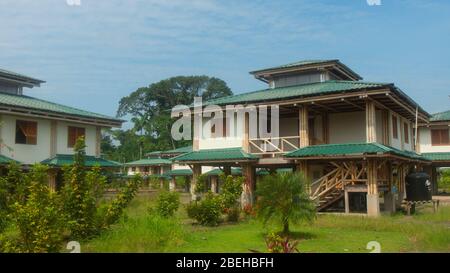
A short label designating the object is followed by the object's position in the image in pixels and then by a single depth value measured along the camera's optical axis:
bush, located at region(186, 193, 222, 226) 17.17
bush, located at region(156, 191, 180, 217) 17.04
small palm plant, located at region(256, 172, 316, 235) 13.73
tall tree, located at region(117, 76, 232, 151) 74.75
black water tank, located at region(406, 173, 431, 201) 22.03
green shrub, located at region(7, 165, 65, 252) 9.89
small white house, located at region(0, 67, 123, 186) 25.70
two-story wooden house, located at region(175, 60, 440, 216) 19.67
